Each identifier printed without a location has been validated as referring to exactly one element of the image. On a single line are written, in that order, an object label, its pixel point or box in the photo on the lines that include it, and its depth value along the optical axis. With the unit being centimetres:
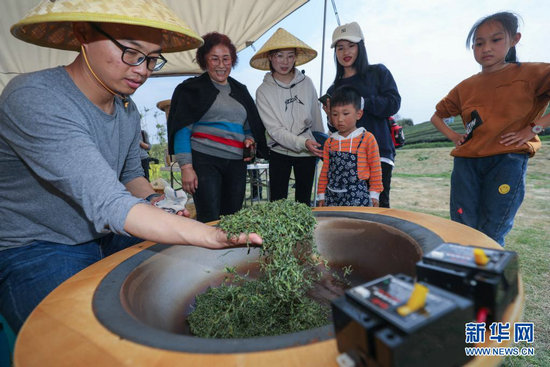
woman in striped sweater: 250
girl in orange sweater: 204
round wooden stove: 66
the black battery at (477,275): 61
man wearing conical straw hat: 103
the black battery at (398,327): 46
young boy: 253
